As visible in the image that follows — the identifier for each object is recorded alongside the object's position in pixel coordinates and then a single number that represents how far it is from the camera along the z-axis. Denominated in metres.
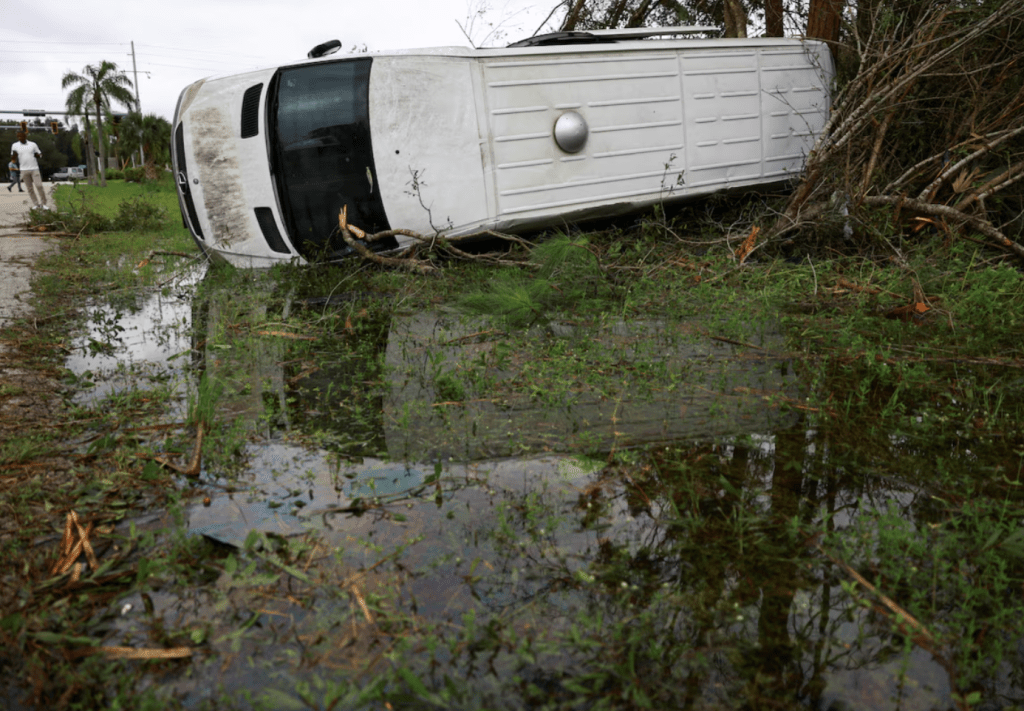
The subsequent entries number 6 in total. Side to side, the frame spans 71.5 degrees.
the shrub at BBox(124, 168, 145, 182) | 41.18
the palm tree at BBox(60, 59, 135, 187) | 42.91
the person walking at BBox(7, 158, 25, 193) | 27.07
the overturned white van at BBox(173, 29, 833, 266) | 6.38
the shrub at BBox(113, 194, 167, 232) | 12.33
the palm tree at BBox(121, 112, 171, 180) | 43.59
